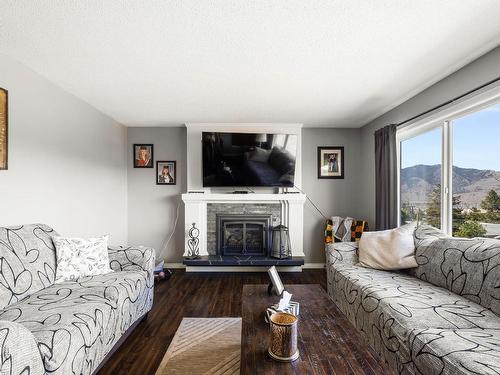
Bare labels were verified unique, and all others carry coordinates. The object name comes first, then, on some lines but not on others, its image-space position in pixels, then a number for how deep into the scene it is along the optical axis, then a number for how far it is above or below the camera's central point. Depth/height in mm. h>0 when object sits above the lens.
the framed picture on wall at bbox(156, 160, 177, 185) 4301 +278
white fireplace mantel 4043 -316
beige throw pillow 2375 -578
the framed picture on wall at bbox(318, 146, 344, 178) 4371 +384
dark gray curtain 3211 +125
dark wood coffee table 1121 -774
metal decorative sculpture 4012 -829
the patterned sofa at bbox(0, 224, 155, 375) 1158 -732
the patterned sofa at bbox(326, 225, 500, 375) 1249 -757
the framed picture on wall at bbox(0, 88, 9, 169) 2047 +497
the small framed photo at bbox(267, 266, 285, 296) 1896 -691
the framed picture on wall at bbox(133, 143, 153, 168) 4301 +490
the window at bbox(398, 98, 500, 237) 2178 +162
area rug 1817 -1256
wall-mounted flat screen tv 3984 +446
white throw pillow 2109 -592
